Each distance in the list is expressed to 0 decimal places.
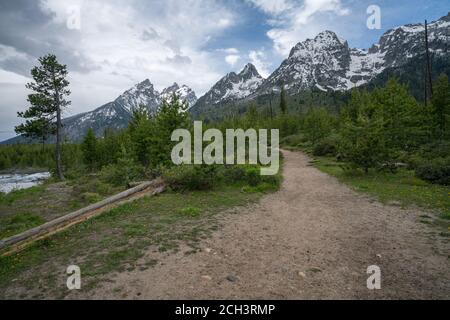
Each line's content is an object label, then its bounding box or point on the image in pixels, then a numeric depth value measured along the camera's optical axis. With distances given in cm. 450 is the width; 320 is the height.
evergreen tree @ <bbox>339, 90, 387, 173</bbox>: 1952
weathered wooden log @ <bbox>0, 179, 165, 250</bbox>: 860
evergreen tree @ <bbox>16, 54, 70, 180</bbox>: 2823
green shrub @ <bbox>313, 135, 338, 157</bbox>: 3564
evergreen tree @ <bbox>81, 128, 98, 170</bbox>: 4457
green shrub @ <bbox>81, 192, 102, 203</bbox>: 1582
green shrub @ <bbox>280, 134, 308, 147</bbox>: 5734
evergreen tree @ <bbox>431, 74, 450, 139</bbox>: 2831
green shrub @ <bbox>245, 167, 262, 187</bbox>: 1775
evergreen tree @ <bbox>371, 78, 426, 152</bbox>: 2692
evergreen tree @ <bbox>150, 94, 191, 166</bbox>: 2142
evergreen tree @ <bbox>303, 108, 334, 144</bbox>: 4550
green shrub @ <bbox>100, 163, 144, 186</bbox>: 1982
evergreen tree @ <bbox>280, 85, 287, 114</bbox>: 8682
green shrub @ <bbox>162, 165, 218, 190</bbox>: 1656
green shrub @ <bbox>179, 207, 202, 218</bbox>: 1115
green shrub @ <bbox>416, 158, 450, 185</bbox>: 1633
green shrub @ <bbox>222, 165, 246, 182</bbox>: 1827
